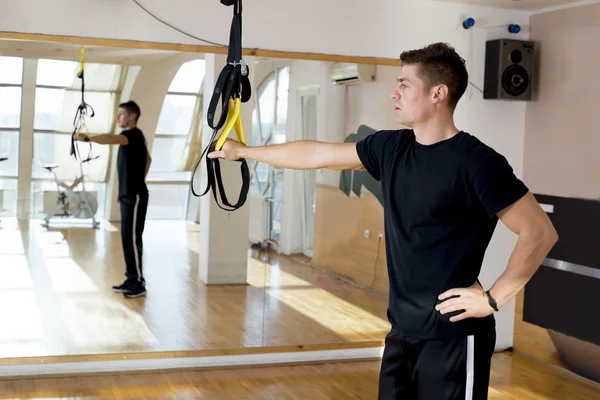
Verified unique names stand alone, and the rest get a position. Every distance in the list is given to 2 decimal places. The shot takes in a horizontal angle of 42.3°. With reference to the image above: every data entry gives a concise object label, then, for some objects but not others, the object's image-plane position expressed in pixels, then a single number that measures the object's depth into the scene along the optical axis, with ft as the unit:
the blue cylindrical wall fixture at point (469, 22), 18.41
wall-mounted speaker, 18.44
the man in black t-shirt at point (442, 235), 7.77
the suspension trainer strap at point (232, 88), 8.91
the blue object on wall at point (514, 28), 18.74
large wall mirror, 15.84
